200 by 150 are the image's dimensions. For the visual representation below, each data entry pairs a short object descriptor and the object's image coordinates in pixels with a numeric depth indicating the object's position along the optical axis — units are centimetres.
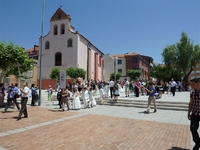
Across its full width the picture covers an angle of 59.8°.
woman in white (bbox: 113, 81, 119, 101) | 1432
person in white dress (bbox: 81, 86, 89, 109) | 1308
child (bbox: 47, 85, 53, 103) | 1685
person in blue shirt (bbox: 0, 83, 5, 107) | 1307
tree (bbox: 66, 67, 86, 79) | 3569
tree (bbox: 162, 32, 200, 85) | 3484
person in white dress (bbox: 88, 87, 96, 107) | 1348
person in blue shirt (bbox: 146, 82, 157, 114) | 1044
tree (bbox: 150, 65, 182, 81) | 5028
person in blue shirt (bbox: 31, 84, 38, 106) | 1470
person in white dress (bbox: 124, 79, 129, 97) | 1756
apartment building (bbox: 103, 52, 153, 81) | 5538
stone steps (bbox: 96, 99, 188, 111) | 1188
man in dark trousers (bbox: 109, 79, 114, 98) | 1606
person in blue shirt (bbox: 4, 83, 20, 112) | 1105
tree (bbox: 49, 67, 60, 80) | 3478
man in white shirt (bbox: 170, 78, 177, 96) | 1846
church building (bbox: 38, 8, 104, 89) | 4097
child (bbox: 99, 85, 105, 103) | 1498
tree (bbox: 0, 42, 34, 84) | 1301
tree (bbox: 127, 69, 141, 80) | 4966
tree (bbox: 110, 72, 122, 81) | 5042
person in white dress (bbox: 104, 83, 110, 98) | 1660
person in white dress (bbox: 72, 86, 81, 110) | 1251
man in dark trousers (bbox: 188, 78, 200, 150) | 430
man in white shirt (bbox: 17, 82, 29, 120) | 909
